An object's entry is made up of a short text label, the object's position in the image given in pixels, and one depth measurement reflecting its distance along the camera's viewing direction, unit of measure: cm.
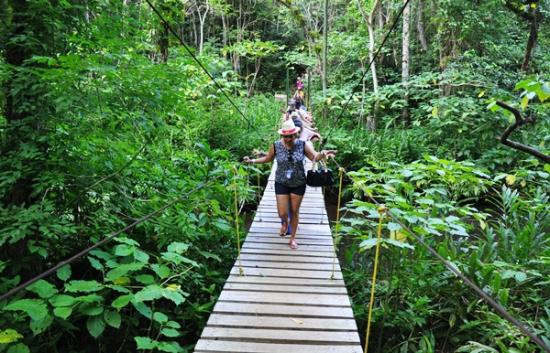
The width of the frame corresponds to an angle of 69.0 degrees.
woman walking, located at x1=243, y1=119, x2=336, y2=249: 337
